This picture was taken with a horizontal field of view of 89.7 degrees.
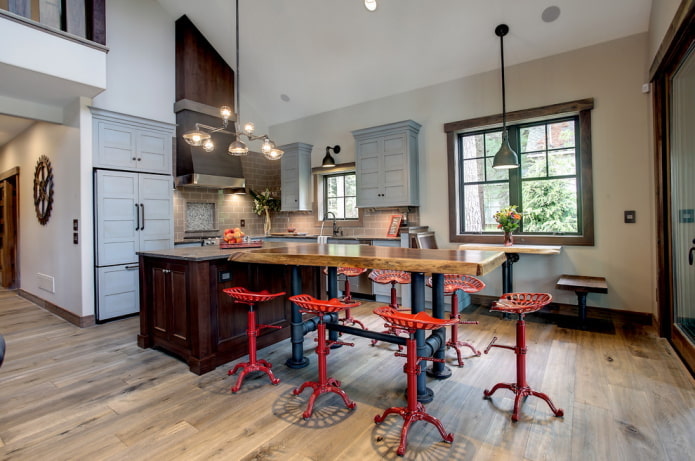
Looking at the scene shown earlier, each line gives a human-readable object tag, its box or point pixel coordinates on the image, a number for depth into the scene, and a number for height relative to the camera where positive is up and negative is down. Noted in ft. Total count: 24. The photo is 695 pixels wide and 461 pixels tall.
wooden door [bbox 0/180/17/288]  20.63 +0.22
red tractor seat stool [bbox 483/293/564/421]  6.79 -2.37
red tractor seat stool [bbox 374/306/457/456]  5.94 -2.47
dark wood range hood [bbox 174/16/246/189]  17.20 +6.37
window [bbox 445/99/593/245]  13.32 +2.13
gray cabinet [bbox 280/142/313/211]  20.11 +3.20
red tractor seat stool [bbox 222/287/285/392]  8.28 -2.66
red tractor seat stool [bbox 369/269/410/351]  10.42 -1.44
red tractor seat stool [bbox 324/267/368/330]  11.57 -1.44
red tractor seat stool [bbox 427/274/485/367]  9.31 -1.62
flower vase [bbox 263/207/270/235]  22.36 +0.48
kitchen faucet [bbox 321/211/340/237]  19.46 +0.17
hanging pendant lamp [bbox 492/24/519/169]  12.69 +2.74
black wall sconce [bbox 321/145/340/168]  18.72 +3.81
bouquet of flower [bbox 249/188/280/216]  21.54 +1.89
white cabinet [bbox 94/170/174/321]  13.94 +0.25
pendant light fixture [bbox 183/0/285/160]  10.17 +2.80
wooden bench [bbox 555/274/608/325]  11.48 -2.02
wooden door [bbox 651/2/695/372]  8.63 +1.26
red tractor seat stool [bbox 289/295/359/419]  6.89 -2.66
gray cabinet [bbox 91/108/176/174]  13.99 +3.97
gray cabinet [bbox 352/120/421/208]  16.03 +3.11
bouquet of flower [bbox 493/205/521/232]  13.48 +0.34
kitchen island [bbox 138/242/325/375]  8.99 -2.00
